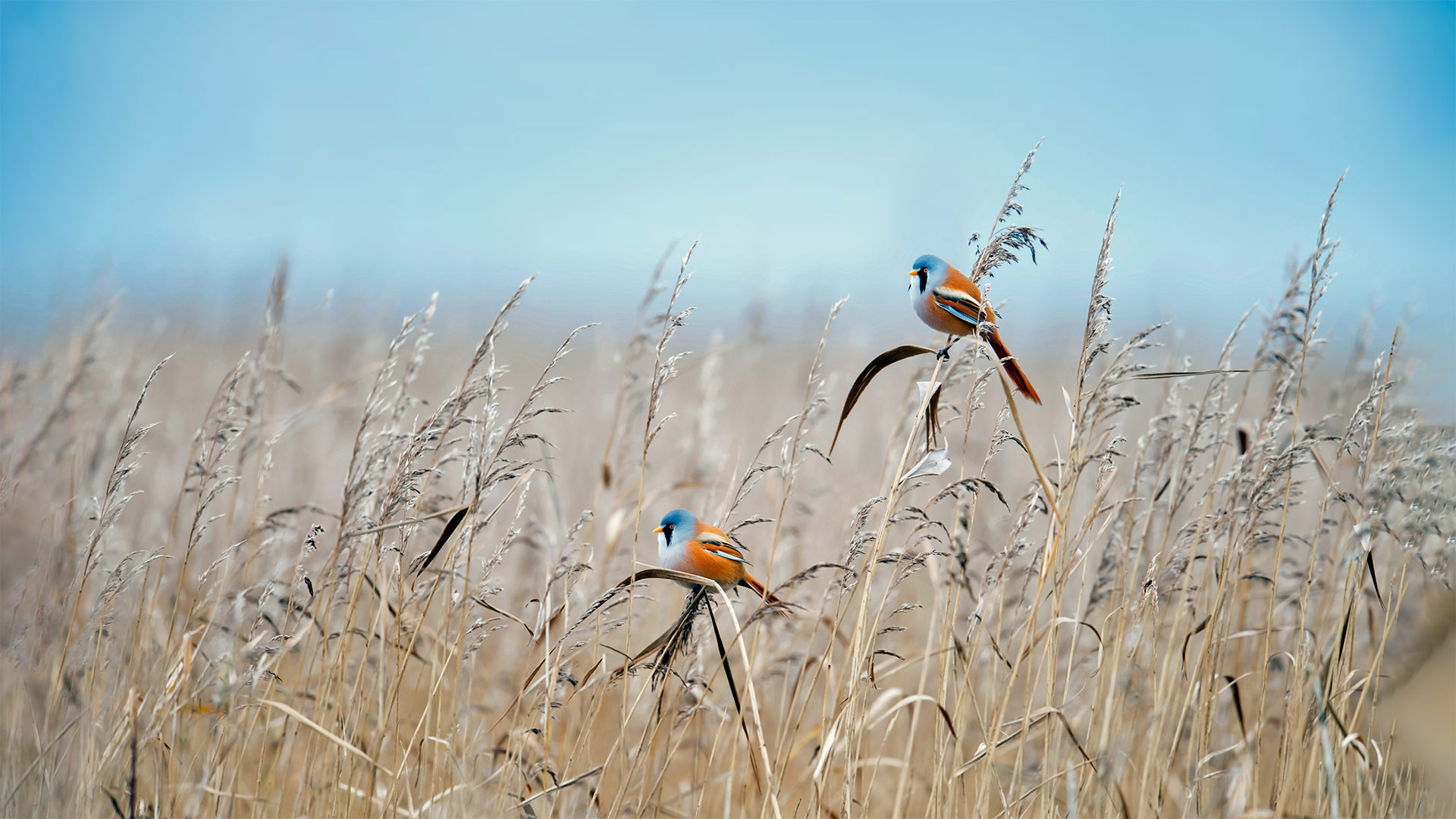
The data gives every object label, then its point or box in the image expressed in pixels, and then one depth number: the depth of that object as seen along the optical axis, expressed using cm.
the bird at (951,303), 1178
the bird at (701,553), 1182
